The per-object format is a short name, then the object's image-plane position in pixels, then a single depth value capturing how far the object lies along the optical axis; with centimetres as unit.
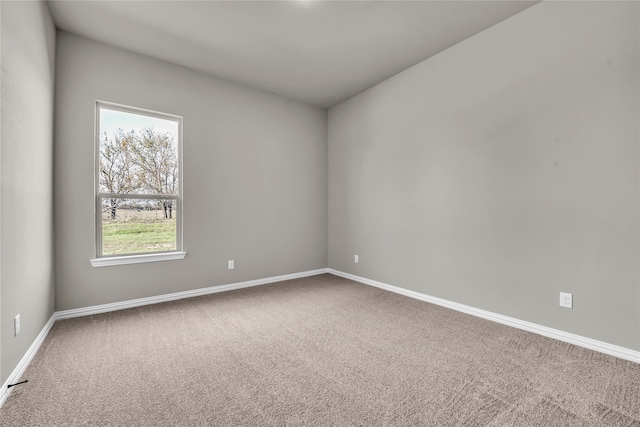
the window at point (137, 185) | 308
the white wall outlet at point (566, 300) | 233
